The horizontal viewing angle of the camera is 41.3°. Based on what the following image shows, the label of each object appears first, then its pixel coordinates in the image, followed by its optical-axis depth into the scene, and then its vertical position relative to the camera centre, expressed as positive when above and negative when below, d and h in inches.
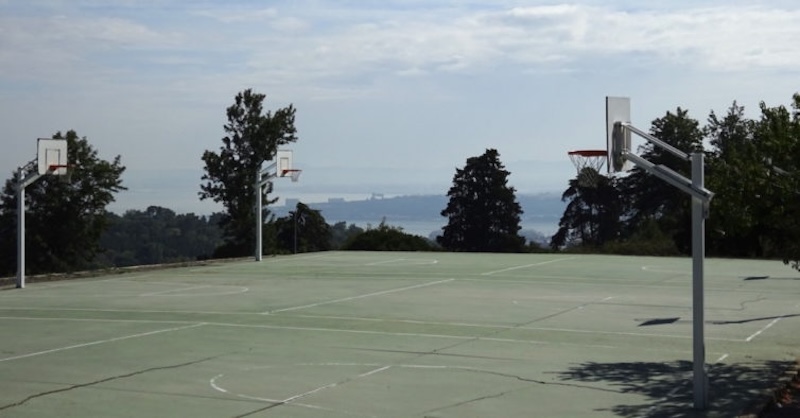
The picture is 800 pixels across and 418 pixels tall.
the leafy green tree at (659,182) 2392.0 +153.5
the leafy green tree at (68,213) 1616.6 +60.0
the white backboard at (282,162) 1503.4 +125.5
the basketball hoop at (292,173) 1507.1 +109.4
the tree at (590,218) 2509.0 +71.6
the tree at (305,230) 2041.1 +39.1
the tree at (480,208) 2321.6 +89.4
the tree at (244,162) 1715.1 +144.8
